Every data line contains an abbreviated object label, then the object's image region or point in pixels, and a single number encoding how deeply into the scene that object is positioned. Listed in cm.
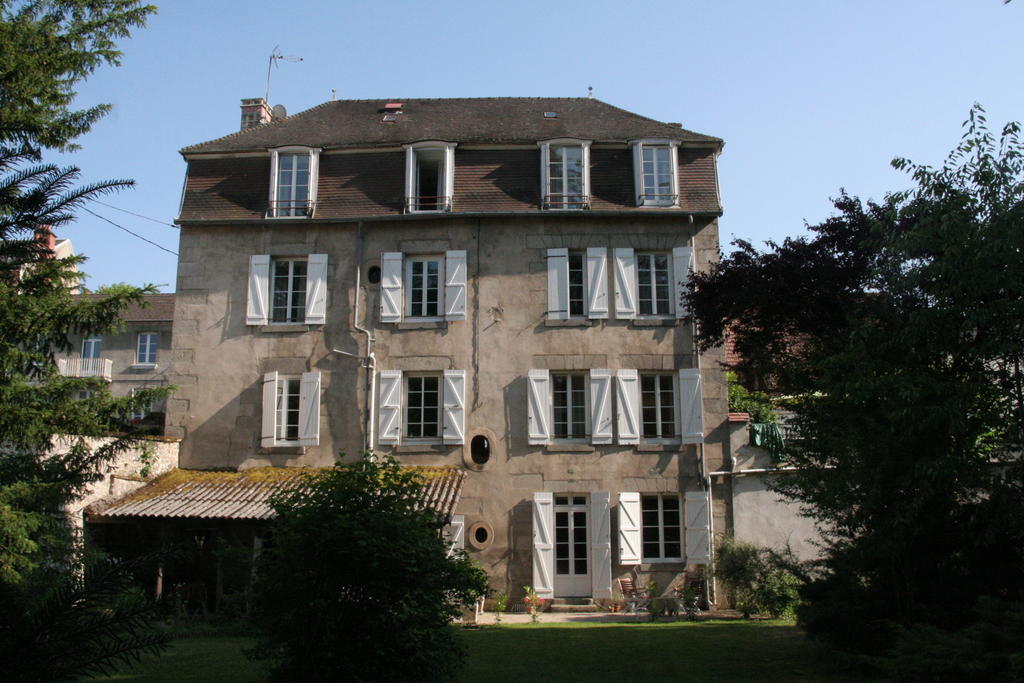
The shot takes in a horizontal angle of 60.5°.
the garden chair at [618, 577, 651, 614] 1580
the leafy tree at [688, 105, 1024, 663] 802
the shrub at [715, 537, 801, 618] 1442
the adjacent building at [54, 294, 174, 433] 3253
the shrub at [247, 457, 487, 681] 714
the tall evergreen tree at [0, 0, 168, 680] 546
